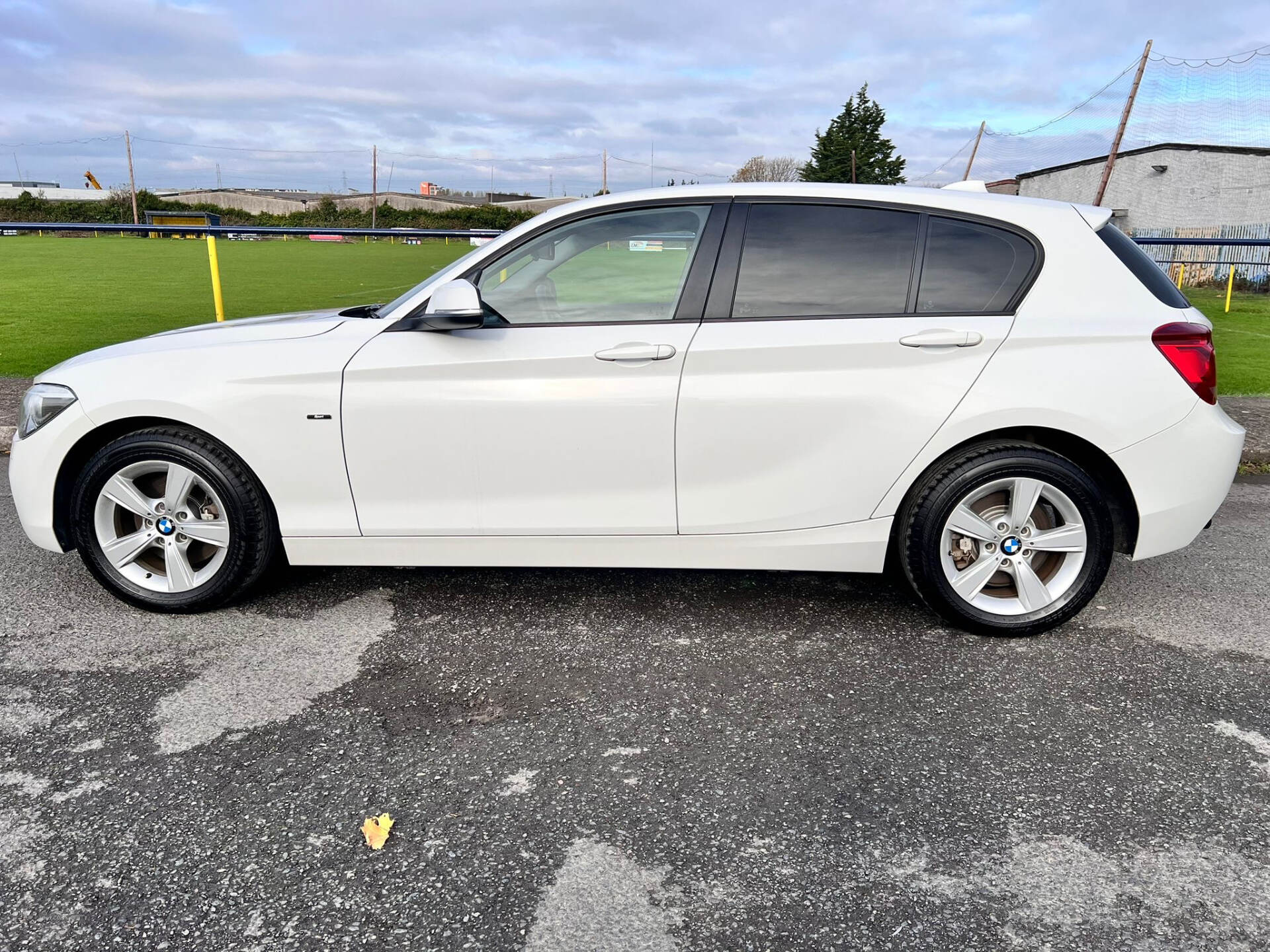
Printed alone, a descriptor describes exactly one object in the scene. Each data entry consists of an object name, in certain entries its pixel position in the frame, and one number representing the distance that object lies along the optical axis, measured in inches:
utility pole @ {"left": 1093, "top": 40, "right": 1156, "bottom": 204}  1310.3
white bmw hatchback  134.3
